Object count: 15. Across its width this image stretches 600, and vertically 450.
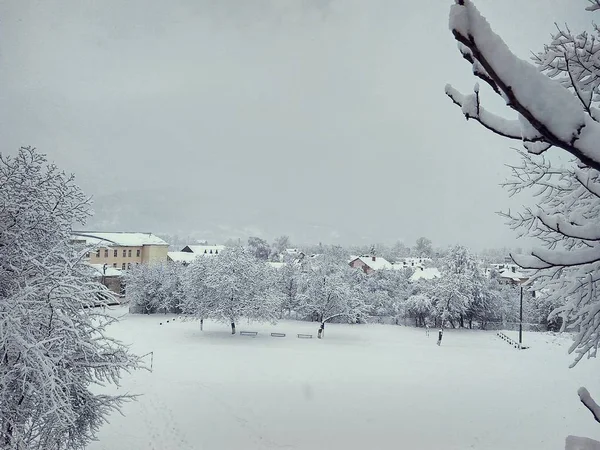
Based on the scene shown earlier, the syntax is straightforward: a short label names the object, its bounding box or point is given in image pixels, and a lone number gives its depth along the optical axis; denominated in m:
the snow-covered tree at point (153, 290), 37.31
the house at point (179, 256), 56.78
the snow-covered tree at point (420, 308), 33.91
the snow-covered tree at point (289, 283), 38.47
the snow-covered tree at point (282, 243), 96.00
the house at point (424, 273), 42.26
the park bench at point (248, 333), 28.19
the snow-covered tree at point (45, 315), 5.32
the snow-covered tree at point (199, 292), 28.45
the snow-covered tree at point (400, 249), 103.19
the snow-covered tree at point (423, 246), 99.19
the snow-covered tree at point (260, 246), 72.12
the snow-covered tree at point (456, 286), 33.00
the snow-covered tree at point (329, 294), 32.38
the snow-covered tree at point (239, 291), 27.66
